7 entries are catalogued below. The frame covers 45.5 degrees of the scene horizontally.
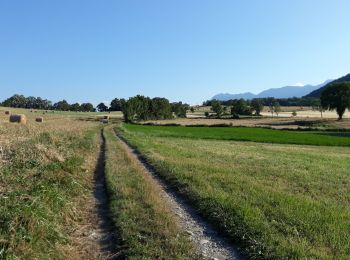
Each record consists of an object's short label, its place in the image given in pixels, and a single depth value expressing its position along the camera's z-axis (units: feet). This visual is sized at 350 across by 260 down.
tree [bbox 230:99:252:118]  565.66
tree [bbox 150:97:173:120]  502.79
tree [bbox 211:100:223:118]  545.44
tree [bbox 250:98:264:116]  605.27
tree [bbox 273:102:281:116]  591.95
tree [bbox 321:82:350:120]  401.08
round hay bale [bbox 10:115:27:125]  162.48
